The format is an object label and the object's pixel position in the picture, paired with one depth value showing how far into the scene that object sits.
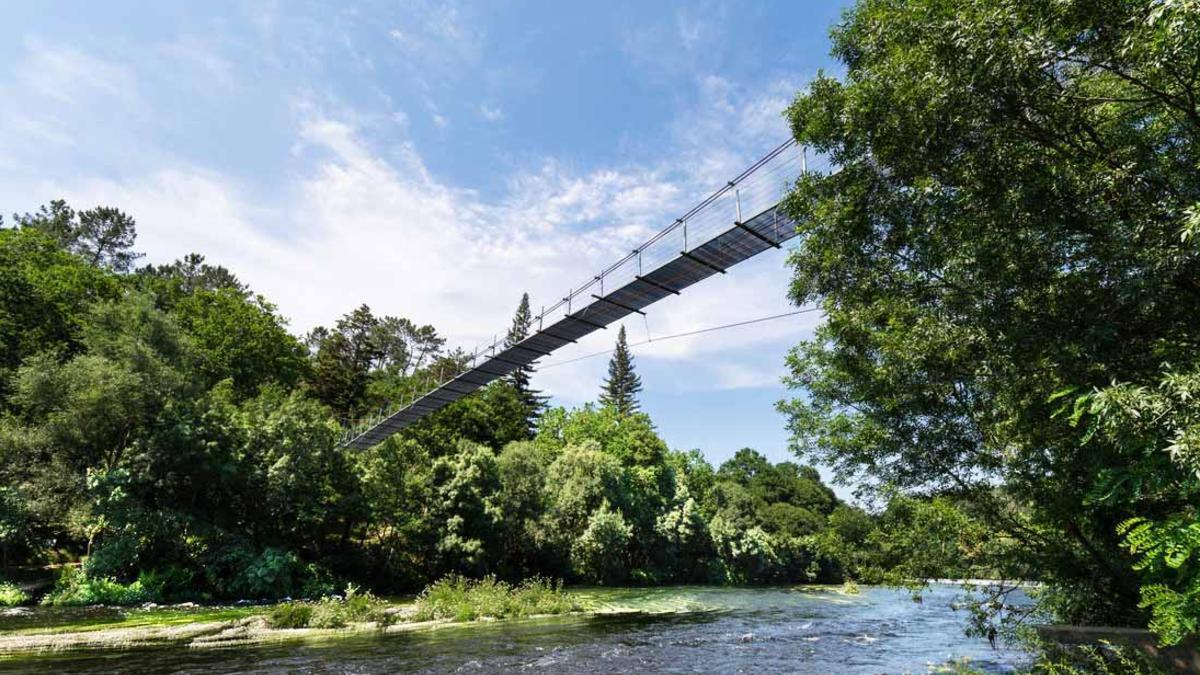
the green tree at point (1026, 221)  4.96
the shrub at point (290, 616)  14.45
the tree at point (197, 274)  56.59
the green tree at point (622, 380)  75.81
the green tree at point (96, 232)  51.69
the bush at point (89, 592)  17.83
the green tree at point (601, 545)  29.42
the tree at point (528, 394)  62.75
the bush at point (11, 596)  17.45
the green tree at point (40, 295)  28.05
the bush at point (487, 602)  17.45
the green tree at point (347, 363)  48.28
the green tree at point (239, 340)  39.94
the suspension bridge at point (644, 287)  10.95
